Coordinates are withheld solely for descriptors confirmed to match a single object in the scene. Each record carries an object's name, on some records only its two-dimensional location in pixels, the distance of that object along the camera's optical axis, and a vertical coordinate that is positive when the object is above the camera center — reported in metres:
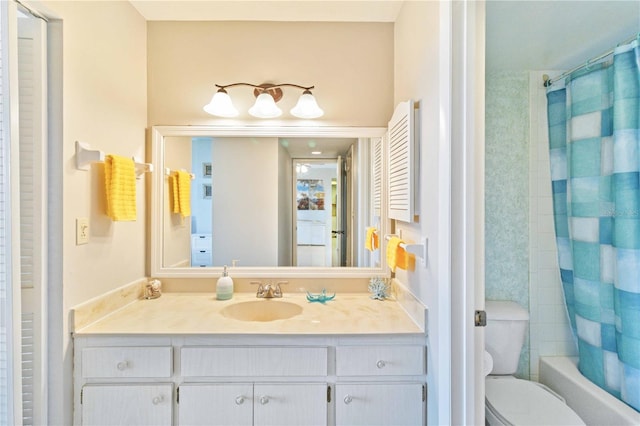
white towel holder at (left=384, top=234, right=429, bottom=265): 1.26 -0.16
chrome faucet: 1.72 -0.46
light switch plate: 1.27 -0.07
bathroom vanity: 1.22 -0.68
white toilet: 1.31 -0.90
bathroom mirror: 1.81 +0.07
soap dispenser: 1.69 -0.44
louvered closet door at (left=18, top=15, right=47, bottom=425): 1.14 +0.06
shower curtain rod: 1.44 +0.76
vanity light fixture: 1.72 +0.64
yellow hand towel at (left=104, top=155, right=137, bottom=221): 1.38 +0.13
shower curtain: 1.32 +0.01
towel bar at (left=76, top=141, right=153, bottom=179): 1.26 +0.25
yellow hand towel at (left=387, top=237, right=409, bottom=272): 1.44 -0.22
